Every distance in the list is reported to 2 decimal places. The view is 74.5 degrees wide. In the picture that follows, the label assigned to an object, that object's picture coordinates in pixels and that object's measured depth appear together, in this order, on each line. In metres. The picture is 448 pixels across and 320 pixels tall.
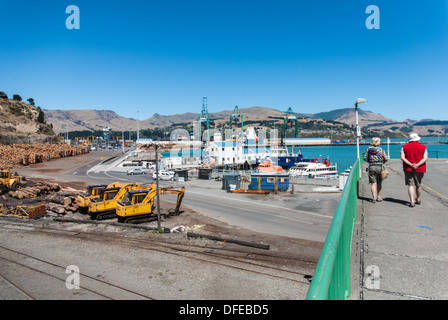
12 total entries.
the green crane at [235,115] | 129.31
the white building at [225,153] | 76.75
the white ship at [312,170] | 60.22
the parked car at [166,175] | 53.12
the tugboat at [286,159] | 77.34
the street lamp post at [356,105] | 18.17
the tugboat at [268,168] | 62.95
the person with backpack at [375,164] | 7.71
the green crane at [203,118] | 150.25
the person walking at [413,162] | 7.14
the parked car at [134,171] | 59.33
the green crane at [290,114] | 159.73
